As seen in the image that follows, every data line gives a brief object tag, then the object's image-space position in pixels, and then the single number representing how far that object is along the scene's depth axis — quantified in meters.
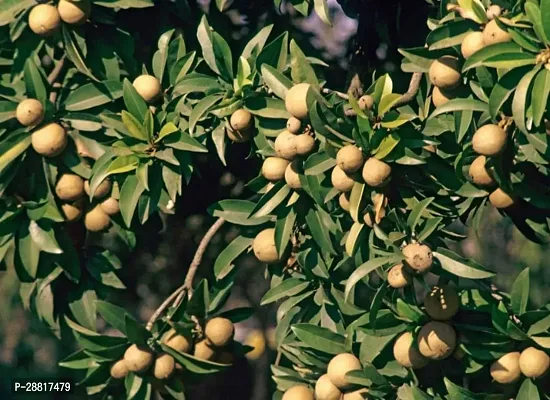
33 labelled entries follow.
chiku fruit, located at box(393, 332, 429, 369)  5.67
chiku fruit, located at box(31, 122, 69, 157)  5.92
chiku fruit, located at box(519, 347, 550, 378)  5.61
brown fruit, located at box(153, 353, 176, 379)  5.90
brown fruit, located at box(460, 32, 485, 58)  5.56
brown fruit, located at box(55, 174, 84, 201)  5.94
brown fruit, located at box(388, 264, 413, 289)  5.58
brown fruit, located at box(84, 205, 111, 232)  5.96
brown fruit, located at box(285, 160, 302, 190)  5.72
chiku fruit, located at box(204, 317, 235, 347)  5.96
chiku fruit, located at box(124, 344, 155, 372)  5.89
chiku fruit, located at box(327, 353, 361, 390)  5.73
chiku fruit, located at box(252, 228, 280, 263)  5.84
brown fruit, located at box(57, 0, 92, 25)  5.92
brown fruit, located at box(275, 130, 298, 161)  5.70
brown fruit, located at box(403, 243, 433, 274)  5.56
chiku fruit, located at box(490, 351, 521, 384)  5.64
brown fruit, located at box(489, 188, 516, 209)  5.71
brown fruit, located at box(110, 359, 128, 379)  5.94
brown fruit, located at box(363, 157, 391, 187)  5.59
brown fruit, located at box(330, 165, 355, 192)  5.63
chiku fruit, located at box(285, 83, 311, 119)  5.66
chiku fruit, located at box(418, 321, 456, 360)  5.64
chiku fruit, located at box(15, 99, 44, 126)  5.92
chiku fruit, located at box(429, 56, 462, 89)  5.64
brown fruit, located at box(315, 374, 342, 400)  5.76
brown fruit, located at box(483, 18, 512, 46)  5.54
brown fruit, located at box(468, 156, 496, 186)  5.66
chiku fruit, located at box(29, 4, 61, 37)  5.92
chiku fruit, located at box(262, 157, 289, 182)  5.76
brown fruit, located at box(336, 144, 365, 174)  5.60
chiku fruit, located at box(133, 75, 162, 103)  5.91
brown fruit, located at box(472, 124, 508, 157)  5.57
